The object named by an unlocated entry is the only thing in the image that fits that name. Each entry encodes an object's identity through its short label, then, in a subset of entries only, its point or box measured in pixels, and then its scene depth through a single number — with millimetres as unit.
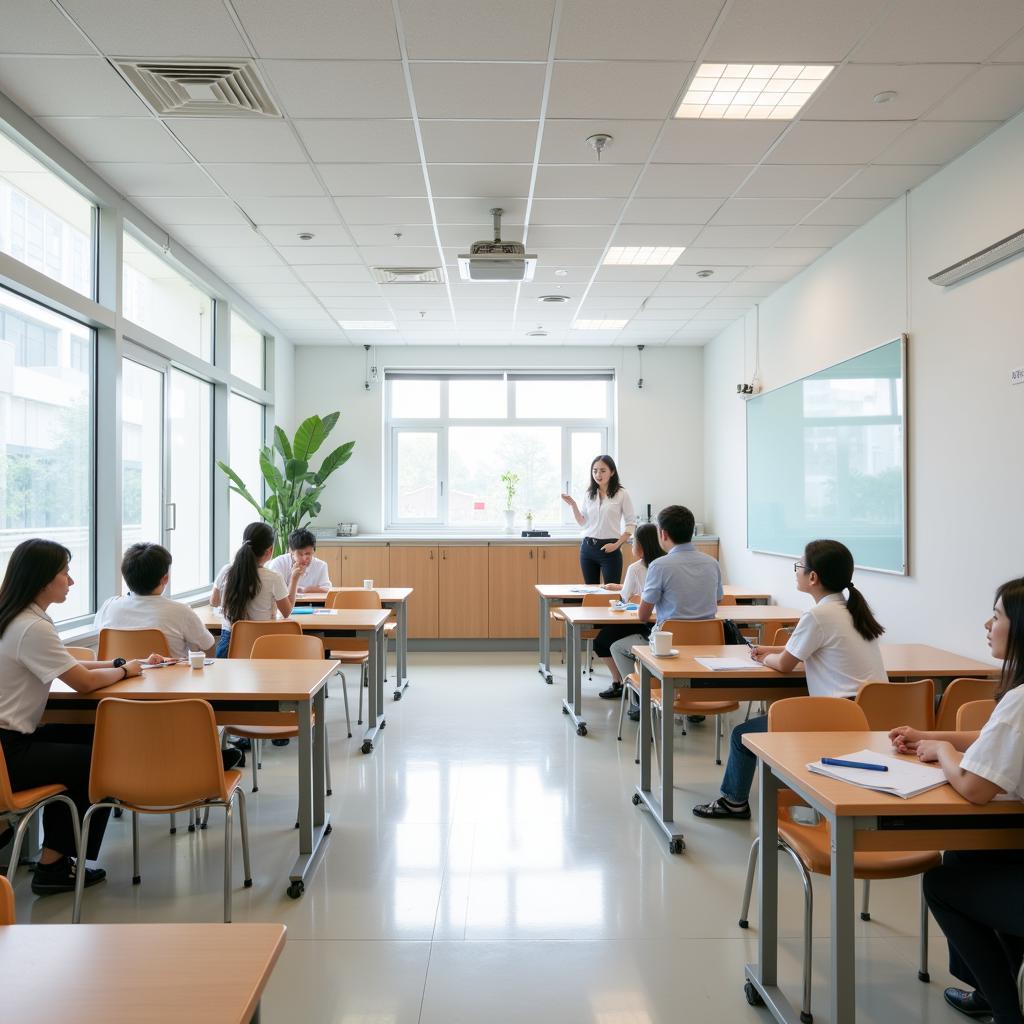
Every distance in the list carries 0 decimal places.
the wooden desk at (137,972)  1163
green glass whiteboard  4930
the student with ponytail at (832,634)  3143
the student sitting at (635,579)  5398
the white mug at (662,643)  3730
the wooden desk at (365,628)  4785
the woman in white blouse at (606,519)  7357
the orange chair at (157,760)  2619
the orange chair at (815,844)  2203
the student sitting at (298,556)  5910
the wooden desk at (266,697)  3016
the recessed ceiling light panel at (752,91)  3473
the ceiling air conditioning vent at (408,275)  6289
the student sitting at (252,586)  4617
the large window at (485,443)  9391
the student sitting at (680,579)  4582
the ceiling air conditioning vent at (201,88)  3424
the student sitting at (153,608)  3666
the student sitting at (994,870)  1856
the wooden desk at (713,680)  3453
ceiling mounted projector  5035
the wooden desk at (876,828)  1885
